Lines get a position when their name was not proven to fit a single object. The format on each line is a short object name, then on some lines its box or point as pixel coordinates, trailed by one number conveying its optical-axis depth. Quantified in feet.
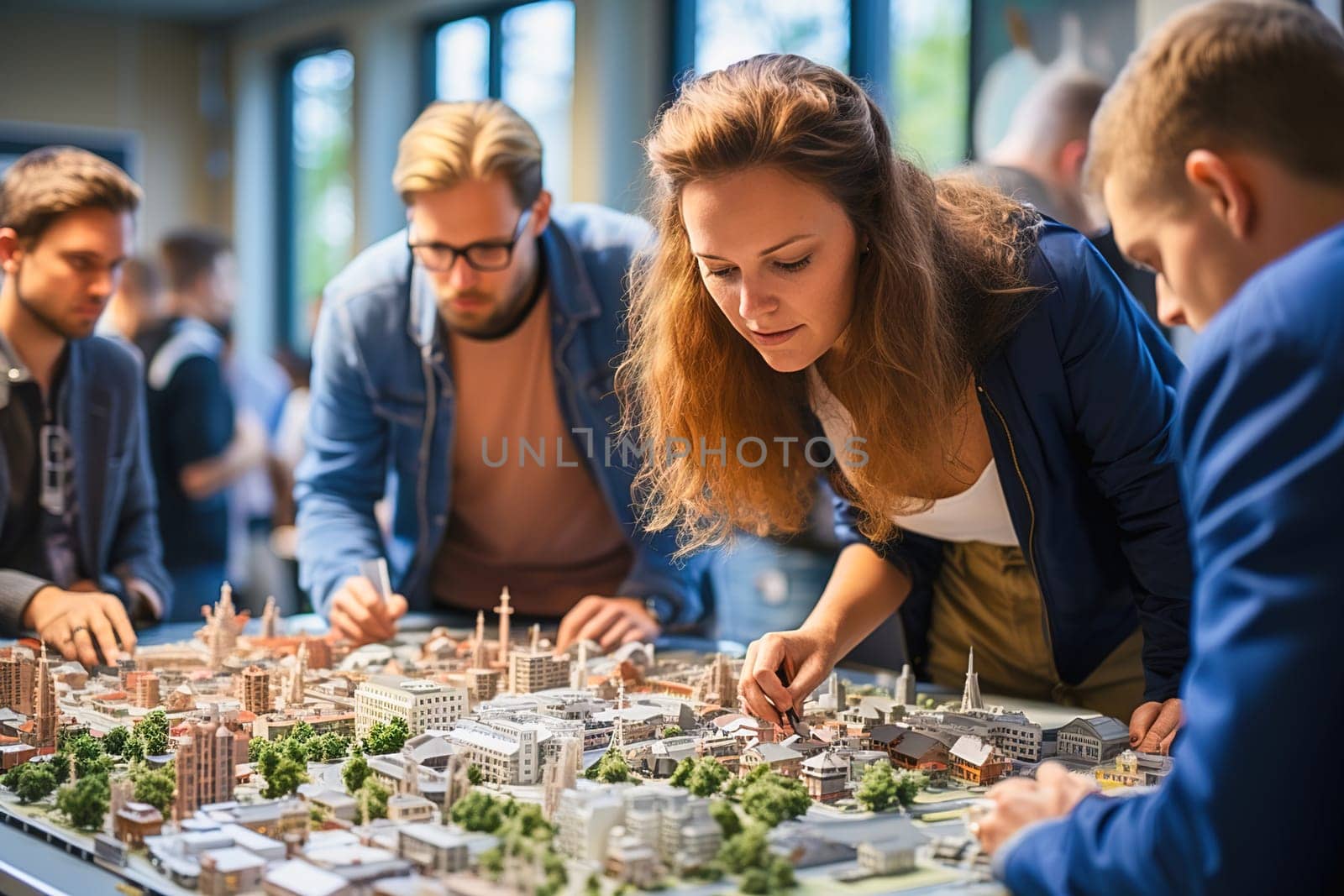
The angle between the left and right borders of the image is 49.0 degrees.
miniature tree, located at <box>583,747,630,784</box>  6.80
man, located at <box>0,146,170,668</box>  10.21
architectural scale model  5.49
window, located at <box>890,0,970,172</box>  20.83
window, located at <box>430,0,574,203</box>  25.72
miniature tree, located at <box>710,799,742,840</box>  5.70
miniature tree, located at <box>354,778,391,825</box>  6.22
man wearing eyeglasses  10.64
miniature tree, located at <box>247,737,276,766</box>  7.08
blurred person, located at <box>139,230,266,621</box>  16.99
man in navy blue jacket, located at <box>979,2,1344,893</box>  4.09
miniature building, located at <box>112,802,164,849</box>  5.97
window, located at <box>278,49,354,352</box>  31.99
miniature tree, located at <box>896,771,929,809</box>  6.53
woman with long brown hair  7.12
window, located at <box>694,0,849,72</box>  22.63
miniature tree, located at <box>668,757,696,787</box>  6.70
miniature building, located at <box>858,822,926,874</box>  5.50
